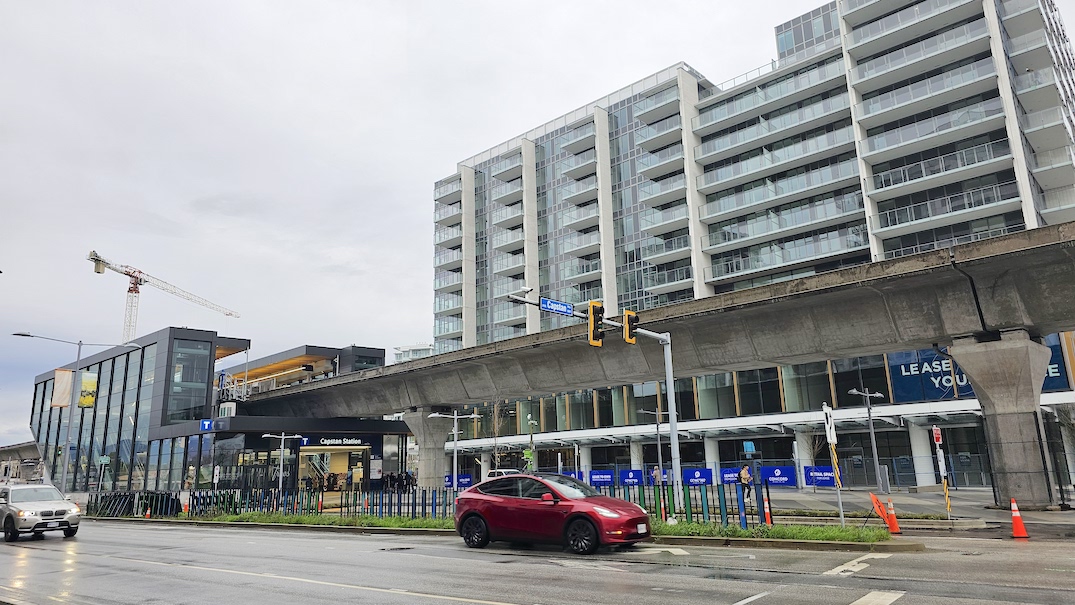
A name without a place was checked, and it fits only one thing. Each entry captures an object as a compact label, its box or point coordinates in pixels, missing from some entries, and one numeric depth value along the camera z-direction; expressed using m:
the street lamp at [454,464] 39.59
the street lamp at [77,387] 31.54
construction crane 118.81
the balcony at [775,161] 54.84
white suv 20.09
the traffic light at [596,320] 19.97
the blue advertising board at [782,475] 40.25
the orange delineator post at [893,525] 16.92
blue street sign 20.39
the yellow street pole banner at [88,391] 36.80
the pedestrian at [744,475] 29.60
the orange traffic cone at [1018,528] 15.21
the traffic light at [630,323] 20.72
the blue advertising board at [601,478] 43.62
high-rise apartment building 48.44
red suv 13.54
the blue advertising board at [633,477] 40.97
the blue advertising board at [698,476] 38.53
